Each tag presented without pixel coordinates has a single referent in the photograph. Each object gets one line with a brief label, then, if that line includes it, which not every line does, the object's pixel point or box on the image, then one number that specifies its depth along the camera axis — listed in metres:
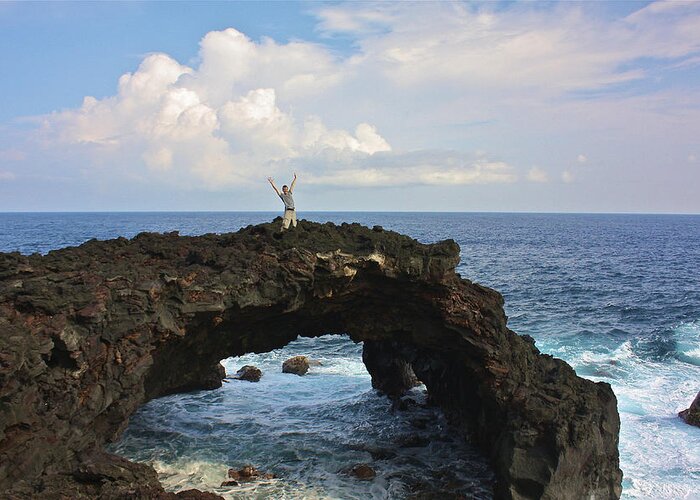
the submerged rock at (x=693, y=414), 24.55
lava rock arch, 13.33
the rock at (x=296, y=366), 31.25
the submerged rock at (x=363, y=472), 18.70
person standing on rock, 19.50
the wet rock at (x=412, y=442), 21.41
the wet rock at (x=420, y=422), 23.12
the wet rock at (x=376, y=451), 20.33
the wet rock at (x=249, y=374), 29.84
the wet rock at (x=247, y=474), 18.44
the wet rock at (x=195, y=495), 13.93
